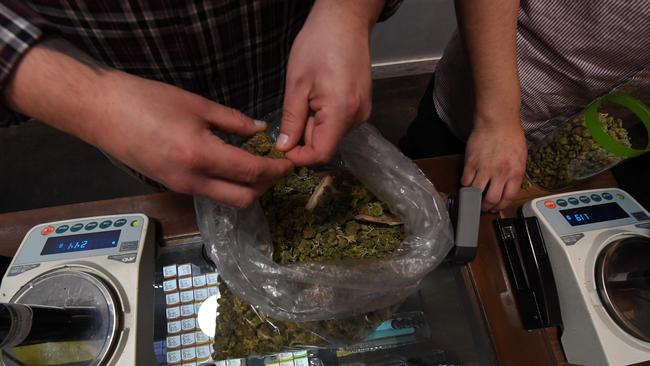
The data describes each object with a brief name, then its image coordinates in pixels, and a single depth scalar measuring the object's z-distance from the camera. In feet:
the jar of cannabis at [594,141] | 2.20
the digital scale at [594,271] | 1.95
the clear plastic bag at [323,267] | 1.92
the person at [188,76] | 1.39
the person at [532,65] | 2.35
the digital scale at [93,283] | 1.83
